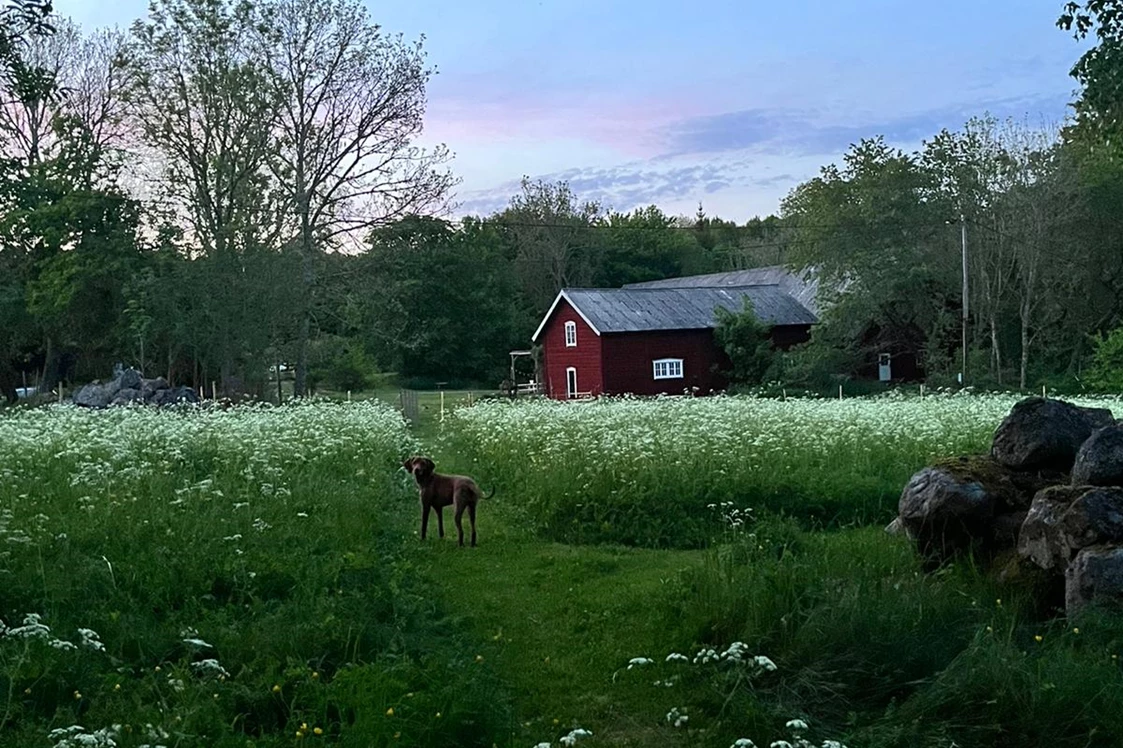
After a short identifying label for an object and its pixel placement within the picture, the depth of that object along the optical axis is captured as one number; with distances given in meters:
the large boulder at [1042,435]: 10.04
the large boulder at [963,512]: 9.38
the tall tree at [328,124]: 41.16
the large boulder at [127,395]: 33.84
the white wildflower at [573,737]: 5.36
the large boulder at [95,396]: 34.47
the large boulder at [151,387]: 34.84
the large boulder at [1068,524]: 7.71
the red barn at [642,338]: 46.19
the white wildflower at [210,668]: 5.92
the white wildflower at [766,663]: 6.28
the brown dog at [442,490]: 11.93
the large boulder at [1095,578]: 7.35
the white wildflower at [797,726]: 5.47
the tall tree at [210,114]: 39.34
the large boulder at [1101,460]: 8.66
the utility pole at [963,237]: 41.46
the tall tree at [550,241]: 80.00
